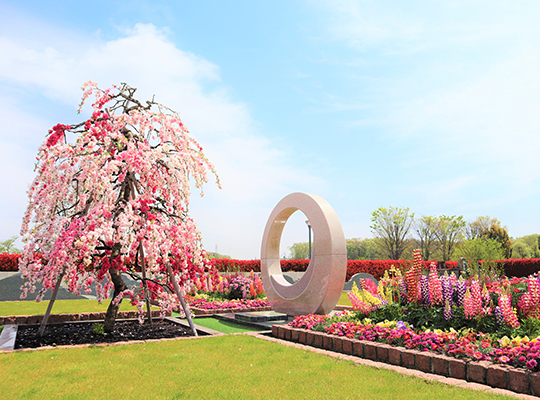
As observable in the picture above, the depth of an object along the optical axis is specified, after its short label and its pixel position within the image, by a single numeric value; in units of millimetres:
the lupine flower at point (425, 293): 5520
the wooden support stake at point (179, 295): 6555
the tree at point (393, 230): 34750
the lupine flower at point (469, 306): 4875
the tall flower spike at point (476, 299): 4871
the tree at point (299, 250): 70812
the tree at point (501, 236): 38094
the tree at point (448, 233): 35375
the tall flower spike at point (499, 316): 4645
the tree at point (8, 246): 34872
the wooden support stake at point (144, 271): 6516
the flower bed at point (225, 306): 9859
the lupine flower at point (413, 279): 5770
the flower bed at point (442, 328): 3754
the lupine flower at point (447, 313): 5051
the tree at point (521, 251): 48459
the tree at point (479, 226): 39838
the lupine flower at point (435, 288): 5418
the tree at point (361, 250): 60988
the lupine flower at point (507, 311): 4501
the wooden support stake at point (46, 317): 6188
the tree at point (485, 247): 25867
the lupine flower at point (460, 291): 5207
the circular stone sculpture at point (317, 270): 7648
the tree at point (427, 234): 35500
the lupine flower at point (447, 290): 5254
